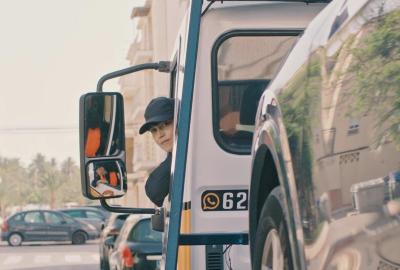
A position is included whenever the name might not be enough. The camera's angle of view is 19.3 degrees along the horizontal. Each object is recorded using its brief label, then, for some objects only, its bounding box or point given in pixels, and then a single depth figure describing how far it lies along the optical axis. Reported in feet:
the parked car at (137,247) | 51.26
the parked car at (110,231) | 74.39
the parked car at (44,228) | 150.20
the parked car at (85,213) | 167.99
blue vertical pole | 13.83
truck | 7.93
